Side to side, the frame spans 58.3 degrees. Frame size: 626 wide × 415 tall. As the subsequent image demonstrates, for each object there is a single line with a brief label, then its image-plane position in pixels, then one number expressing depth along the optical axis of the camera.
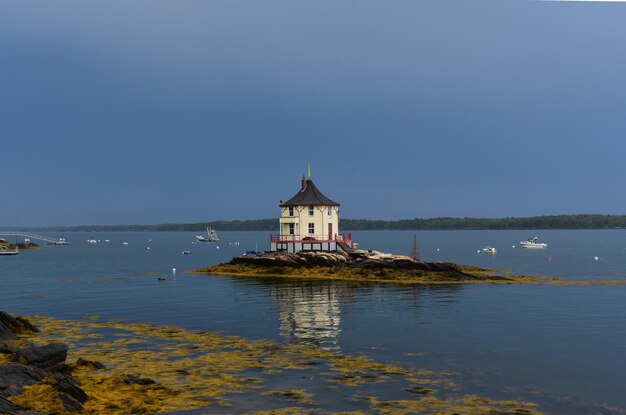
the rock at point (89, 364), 25.61
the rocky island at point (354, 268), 71.06
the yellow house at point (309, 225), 83.44
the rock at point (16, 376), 19.80
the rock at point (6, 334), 30.86
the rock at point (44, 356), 23.61
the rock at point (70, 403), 19.31
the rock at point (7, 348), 25.88
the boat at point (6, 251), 148.00
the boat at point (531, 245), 180.27
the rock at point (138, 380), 23.11
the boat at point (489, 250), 147.38
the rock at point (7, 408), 17.11
